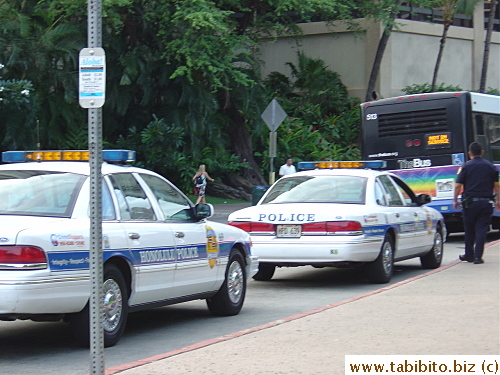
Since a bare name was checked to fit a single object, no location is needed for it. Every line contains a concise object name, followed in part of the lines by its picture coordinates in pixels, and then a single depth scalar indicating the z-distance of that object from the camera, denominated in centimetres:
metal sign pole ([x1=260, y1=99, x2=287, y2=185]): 2169
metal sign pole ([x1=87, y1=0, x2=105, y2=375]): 505
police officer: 1354
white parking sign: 509
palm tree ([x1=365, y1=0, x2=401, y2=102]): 3706
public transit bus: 1944
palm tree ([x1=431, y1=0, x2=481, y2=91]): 3894
